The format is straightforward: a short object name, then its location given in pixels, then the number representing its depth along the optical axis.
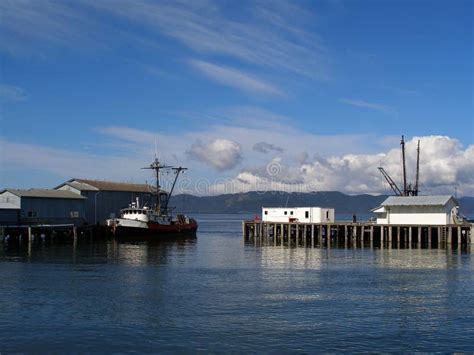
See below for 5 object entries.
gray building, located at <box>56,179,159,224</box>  91.31
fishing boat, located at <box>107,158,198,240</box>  87.44
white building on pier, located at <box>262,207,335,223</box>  90.50
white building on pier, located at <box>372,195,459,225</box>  78.88
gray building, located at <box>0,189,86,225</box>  78.50
